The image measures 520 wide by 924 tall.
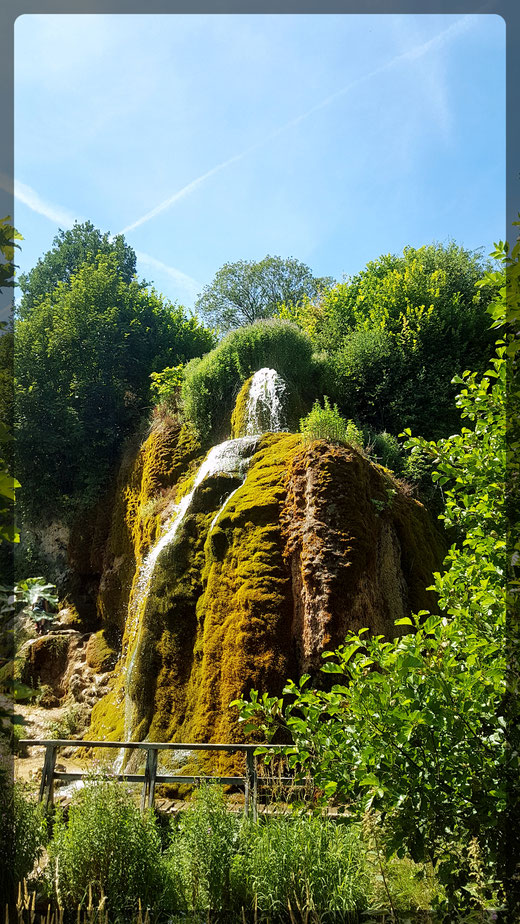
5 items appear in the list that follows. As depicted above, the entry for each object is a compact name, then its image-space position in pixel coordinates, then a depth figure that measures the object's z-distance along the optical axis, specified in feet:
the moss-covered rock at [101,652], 40.06
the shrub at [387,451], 41.09
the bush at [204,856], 13.20
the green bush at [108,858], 13.37
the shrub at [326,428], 27.55
